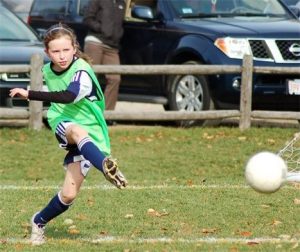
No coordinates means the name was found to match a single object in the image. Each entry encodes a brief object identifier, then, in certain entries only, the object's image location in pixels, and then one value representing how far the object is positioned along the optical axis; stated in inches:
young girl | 624.1
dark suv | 1211.9
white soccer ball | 610.9
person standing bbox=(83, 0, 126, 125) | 1249.4
